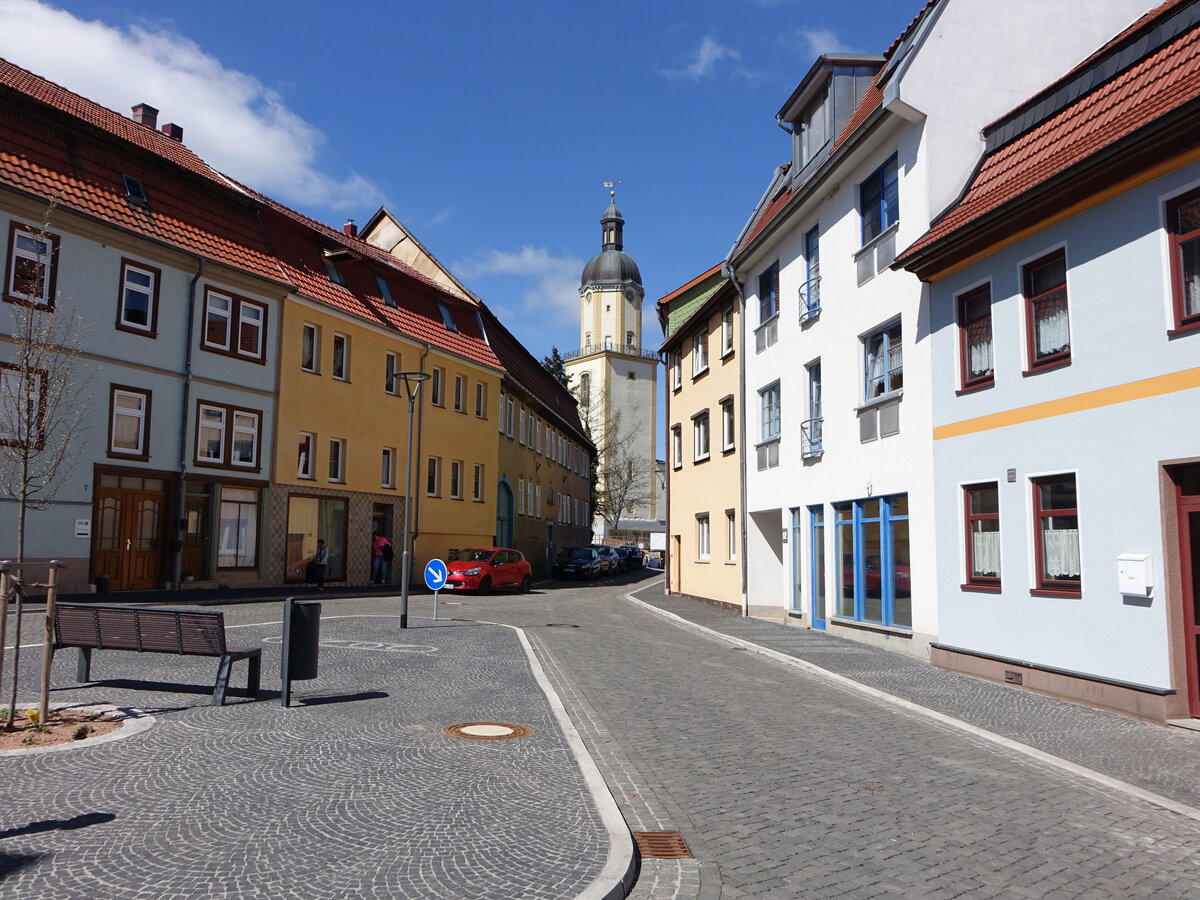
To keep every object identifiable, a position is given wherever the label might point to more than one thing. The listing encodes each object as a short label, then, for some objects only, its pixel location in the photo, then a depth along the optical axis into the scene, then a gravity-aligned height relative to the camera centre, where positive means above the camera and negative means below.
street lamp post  17.91 +0.15
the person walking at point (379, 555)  32.31 -0.04
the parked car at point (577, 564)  47.28 -0.40
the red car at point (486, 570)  30.94 -0.49
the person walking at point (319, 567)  28.83 -0.38
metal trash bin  9.49 -0.86
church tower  89.12 +17.01
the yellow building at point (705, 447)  26.92 +3.31
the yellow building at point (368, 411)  28.77 +4.78
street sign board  19.53 -0.40
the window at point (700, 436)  30.20 +3.74
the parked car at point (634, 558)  64.69 -0.13
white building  15.51 +5.08
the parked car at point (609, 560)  51.19 -0.22
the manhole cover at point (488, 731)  8.54 -1.56
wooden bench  9.33 -0.77
